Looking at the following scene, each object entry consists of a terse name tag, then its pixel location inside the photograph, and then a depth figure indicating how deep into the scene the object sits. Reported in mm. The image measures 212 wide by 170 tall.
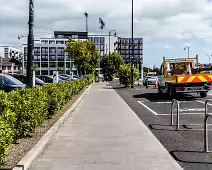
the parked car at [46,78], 31041
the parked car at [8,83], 16344
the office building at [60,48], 118250
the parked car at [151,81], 45125
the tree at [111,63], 86375
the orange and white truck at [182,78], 20062
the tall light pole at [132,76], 36606
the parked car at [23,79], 23528
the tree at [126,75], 37688
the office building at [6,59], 119688
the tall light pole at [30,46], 10984
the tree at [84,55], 56562
